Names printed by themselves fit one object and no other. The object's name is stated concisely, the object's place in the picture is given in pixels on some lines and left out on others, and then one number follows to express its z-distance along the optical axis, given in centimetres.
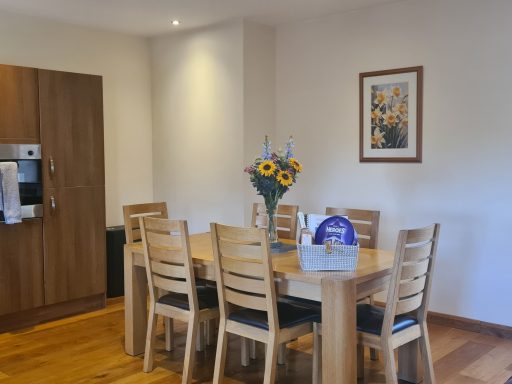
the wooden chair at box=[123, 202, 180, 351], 364
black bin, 483
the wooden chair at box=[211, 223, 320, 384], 268
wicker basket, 266
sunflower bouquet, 312
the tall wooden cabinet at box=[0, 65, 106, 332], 405
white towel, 388
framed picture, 414
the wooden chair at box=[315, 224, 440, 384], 256
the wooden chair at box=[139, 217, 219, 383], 304
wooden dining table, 250
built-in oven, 405
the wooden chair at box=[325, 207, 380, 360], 345
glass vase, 324
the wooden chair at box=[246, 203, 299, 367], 387
